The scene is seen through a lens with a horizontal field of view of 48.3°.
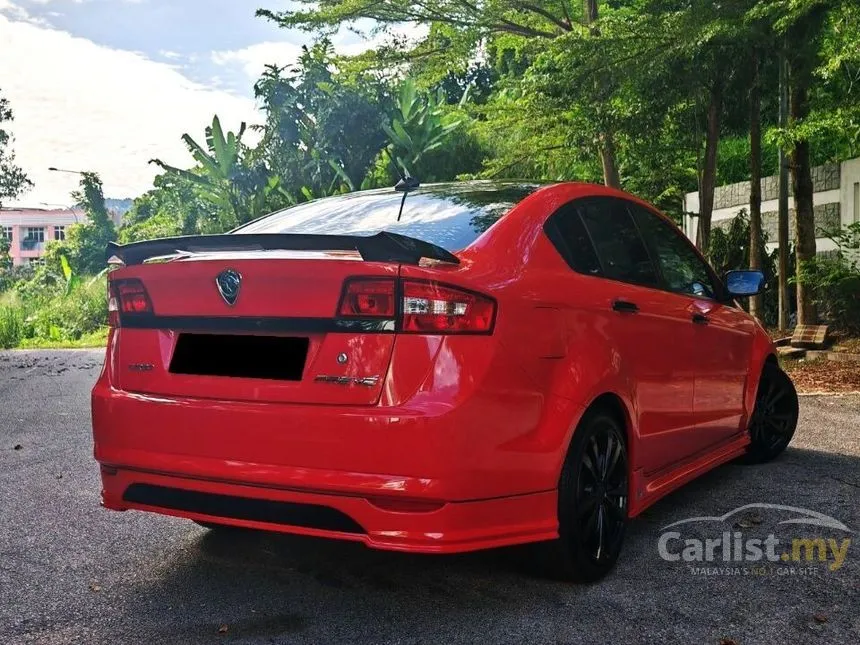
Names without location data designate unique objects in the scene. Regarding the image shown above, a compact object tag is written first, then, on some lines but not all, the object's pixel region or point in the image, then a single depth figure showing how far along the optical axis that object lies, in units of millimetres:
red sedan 3109
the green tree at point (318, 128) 27797
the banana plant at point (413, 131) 26031
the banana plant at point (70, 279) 37581
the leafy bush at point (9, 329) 28391
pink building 117375
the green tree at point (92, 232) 66562
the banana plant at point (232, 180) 26469
